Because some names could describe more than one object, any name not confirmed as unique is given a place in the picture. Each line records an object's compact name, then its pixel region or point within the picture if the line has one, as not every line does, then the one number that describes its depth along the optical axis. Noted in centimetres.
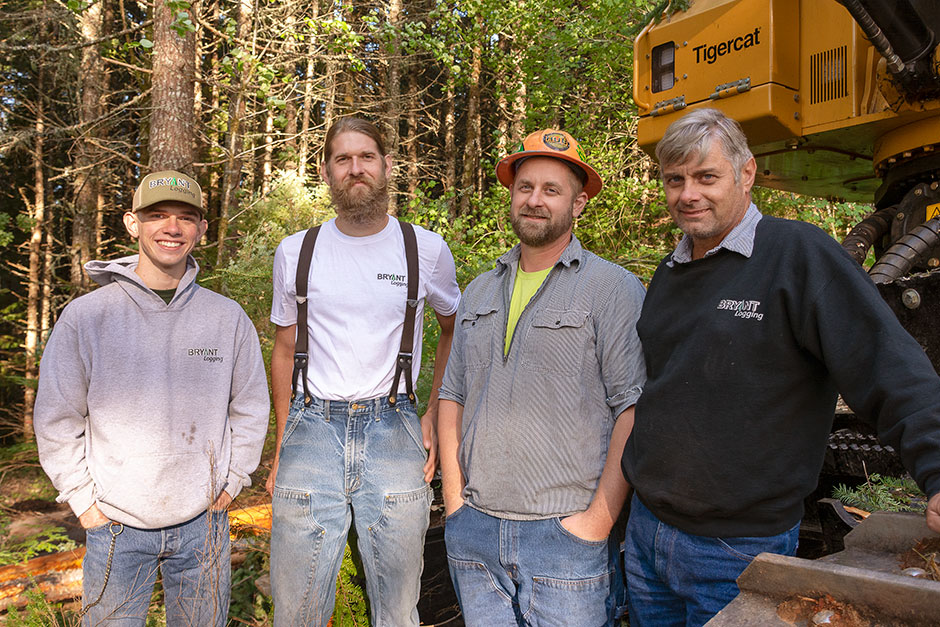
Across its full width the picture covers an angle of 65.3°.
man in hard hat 268
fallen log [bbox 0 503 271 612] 534
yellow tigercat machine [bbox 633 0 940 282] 386
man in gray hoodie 313
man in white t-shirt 335
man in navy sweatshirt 206
